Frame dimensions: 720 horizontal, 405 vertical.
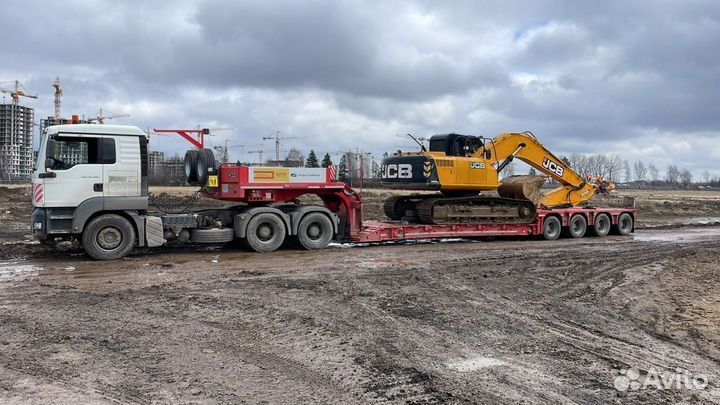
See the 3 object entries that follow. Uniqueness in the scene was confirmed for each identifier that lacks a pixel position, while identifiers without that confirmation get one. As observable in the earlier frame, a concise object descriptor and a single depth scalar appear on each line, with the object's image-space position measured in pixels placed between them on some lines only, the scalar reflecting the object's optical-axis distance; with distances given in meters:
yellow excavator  15.58
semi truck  11.33
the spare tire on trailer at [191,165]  13.47
